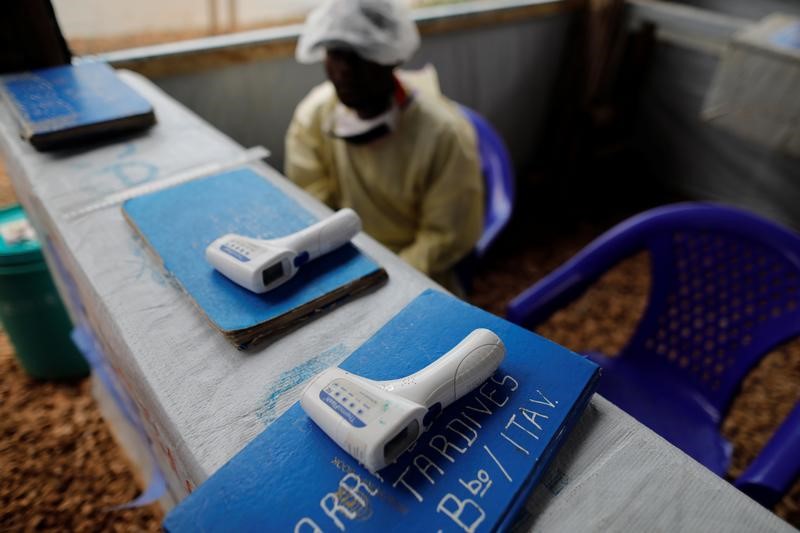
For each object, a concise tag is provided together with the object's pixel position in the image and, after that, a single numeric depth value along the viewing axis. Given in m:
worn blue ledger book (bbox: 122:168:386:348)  0.65
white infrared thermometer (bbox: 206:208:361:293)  0.67
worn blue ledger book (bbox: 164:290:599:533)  0.46
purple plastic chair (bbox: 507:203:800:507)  1.15
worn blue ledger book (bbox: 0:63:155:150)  1.00
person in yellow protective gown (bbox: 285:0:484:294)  1.21
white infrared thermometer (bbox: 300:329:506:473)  0.47
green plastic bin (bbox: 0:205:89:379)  1.40
